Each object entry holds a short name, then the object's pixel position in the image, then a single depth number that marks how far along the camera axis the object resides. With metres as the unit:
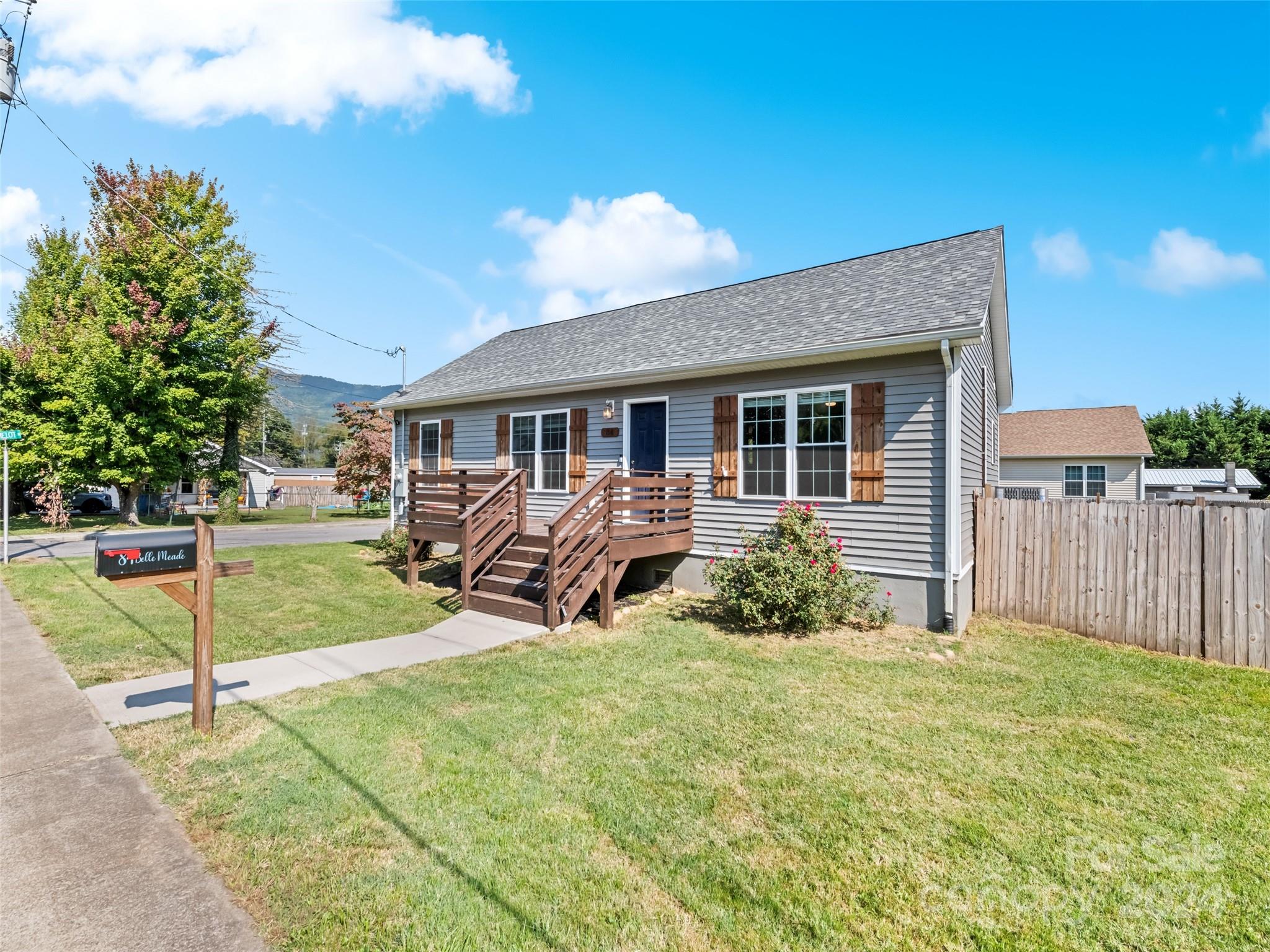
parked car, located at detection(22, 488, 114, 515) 27.30
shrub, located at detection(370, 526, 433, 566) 11.67
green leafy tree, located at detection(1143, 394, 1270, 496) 34.44
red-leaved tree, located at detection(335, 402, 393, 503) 24.59
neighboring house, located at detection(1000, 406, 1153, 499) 20.75
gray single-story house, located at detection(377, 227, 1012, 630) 7.19
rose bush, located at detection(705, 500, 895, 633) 6.93
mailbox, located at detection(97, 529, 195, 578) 3.43
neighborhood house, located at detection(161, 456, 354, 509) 35.84
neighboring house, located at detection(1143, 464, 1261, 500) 25.60
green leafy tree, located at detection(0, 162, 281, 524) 18.64
